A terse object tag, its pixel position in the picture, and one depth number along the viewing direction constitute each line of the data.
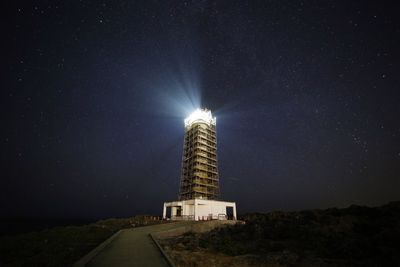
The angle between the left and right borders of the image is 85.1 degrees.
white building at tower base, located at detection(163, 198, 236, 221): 41.09
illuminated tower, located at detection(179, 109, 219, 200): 51.28
